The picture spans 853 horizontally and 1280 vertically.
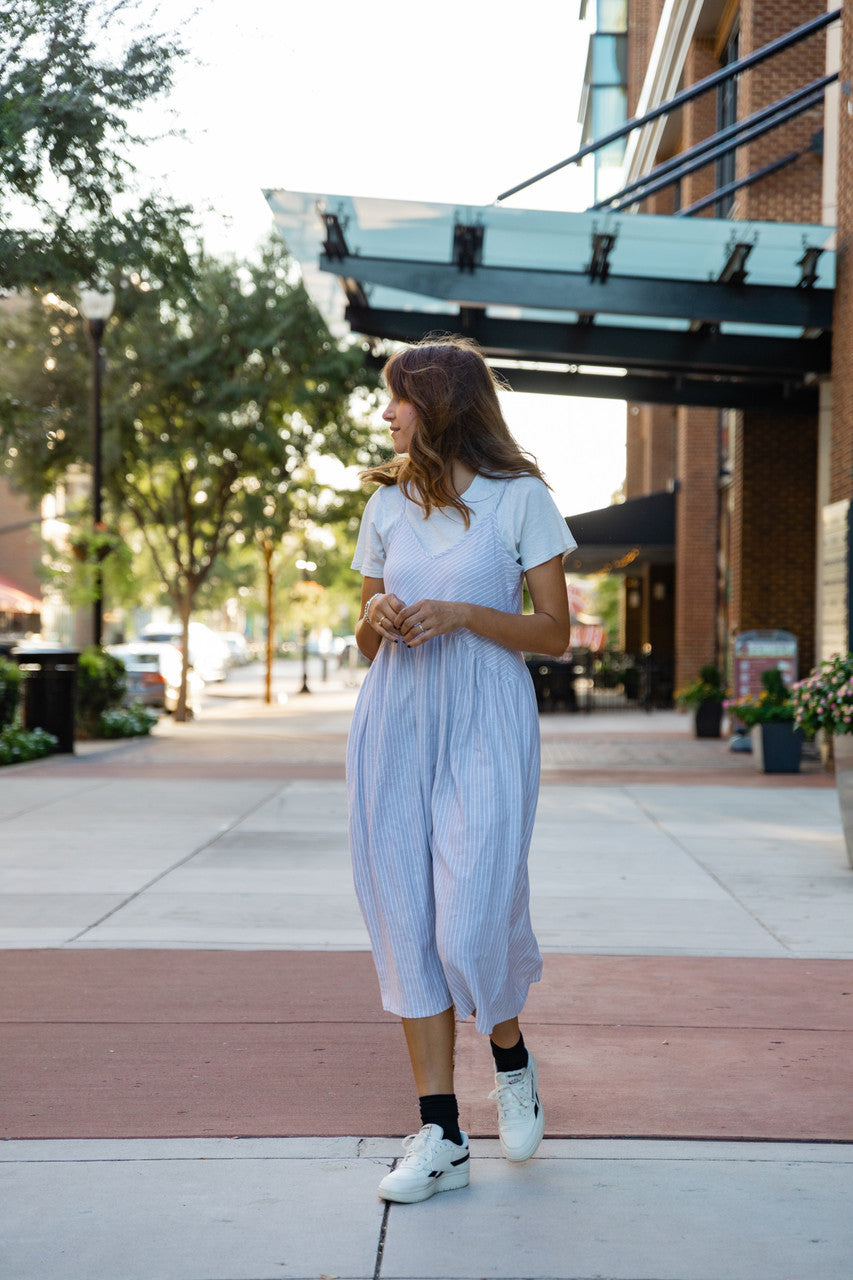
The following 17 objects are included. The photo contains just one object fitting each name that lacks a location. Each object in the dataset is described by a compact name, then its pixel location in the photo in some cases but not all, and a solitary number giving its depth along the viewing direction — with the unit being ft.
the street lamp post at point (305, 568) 117.15
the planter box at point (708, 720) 60.70
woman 10.23
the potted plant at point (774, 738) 44.27
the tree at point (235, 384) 71.20
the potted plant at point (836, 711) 25.11
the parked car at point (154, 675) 83.76
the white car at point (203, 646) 128.88
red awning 144.05
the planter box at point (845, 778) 24.81
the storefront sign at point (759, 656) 52.44
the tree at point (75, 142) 30.66
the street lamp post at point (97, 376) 54.39
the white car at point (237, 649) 205.26
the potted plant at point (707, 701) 59.77
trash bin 50.44
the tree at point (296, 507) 78.74
